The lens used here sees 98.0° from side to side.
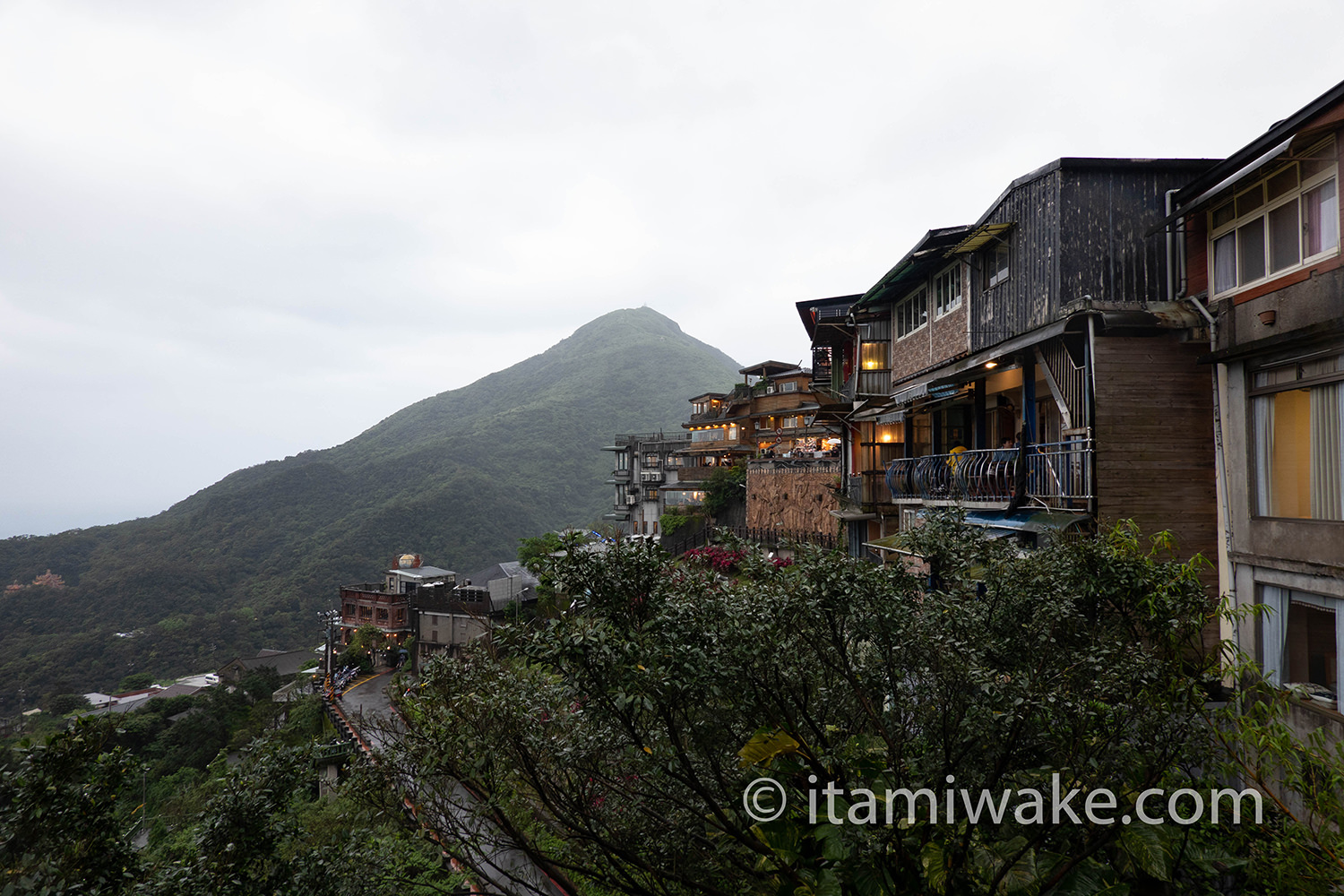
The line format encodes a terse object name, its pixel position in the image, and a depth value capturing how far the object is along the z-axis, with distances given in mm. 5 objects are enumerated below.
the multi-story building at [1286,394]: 6320
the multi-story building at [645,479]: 56250
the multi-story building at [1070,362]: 8562
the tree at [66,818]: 4984
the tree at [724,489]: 39031
